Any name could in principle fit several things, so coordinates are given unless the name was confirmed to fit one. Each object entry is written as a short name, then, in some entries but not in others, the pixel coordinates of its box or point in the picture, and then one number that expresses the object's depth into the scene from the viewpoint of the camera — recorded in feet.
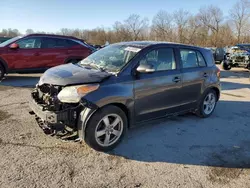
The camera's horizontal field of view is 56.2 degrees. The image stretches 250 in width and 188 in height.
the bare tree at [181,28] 161.42
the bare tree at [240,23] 164.23
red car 29.17
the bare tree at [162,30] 169.58
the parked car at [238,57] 45.37
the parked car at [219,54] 59.21
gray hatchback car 11.16
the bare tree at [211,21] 189.06
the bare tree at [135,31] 174.79
